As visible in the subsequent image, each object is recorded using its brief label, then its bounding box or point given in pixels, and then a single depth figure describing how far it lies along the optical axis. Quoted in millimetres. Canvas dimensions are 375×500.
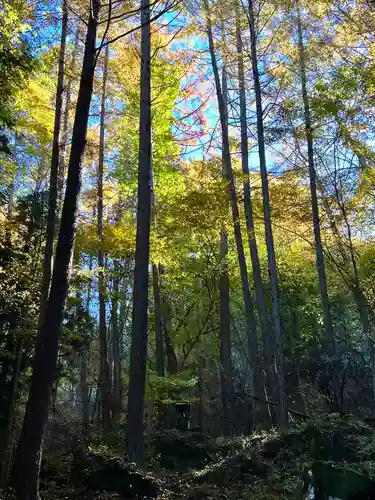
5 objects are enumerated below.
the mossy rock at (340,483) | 4129
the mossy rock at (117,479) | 5770
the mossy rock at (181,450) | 8078
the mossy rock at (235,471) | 6445
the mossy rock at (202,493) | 5594
